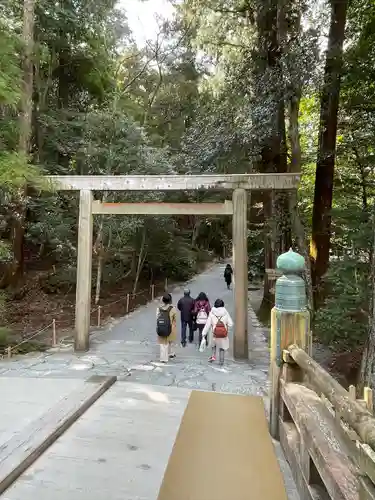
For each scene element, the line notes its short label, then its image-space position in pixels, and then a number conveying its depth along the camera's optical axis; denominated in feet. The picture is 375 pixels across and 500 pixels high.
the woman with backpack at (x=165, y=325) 23.73
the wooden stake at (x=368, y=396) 7.23
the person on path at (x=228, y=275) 64.80
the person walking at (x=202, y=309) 28.07
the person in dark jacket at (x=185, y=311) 29.43
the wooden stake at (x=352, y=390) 7.95
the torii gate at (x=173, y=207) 25.58
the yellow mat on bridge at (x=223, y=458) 9.23
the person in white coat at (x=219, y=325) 23.21
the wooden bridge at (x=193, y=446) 6.92
